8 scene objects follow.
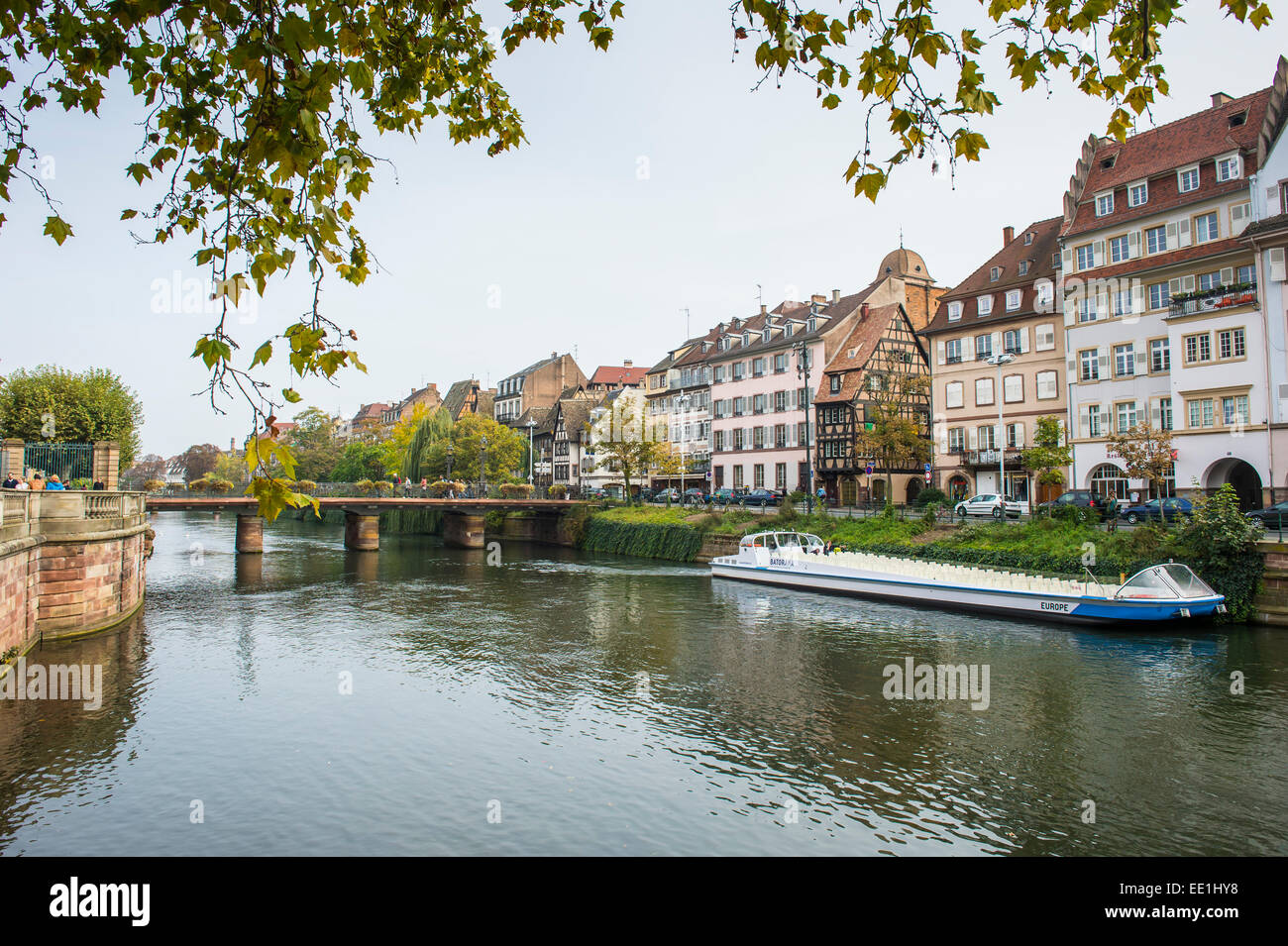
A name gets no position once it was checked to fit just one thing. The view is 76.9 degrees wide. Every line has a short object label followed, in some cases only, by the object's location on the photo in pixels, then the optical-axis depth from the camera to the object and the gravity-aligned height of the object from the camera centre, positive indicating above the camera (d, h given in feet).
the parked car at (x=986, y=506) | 120.47 -2.96
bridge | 159.94 -5.08
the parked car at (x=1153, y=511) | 97.09 -3.10
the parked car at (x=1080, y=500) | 107.63 -1.93
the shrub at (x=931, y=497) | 137.96 -1.68
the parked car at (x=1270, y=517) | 83.87 -3.39
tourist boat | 76.59 -10.97
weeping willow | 261.85 +17.71
